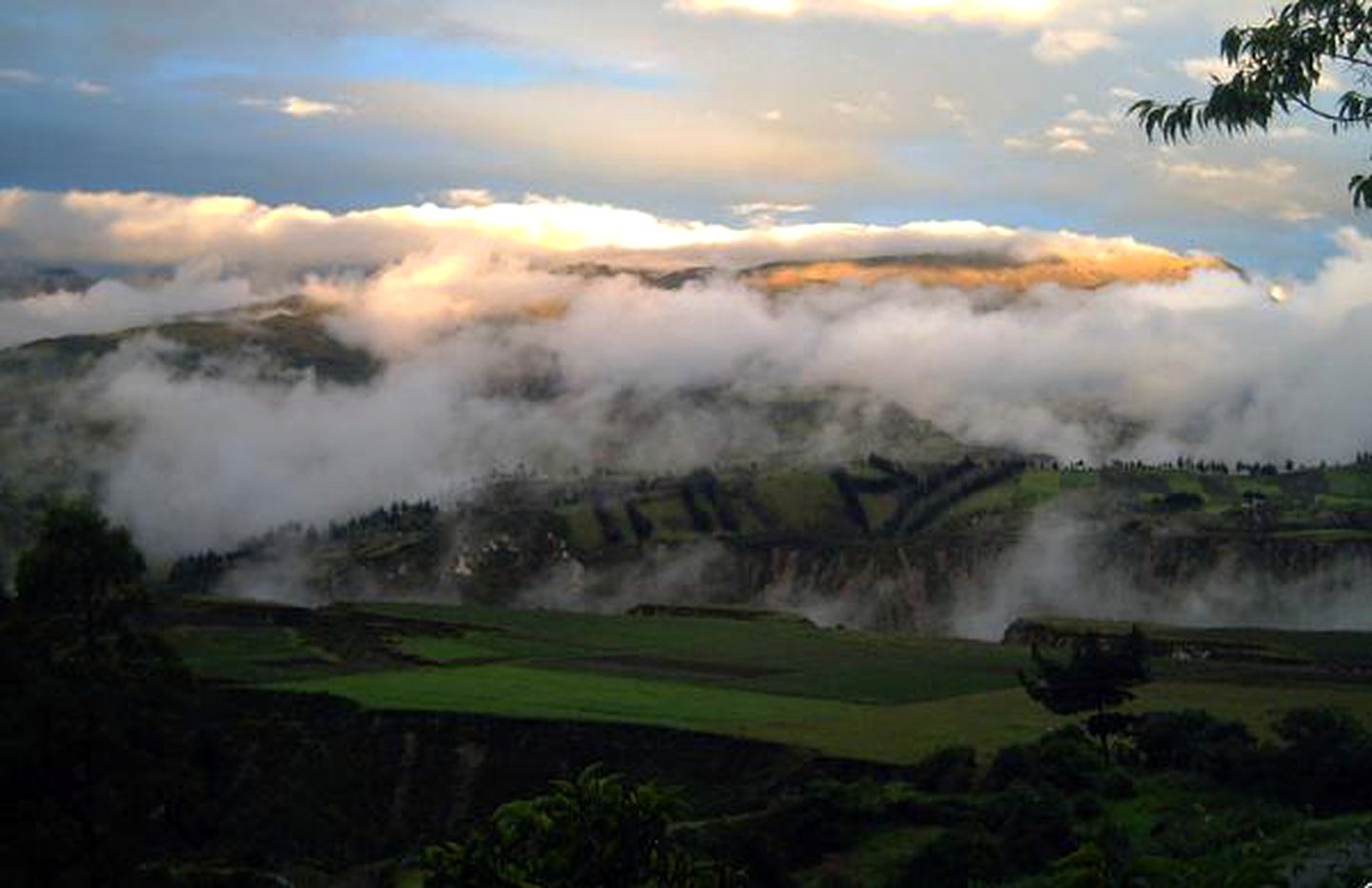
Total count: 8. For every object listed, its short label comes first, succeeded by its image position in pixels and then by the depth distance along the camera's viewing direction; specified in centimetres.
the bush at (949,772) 8300
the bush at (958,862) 5406
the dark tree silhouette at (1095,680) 7981
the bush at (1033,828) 5494
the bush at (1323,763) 5741
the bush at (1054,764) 7038
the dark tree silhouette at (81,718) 3478
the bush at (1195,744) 6681
